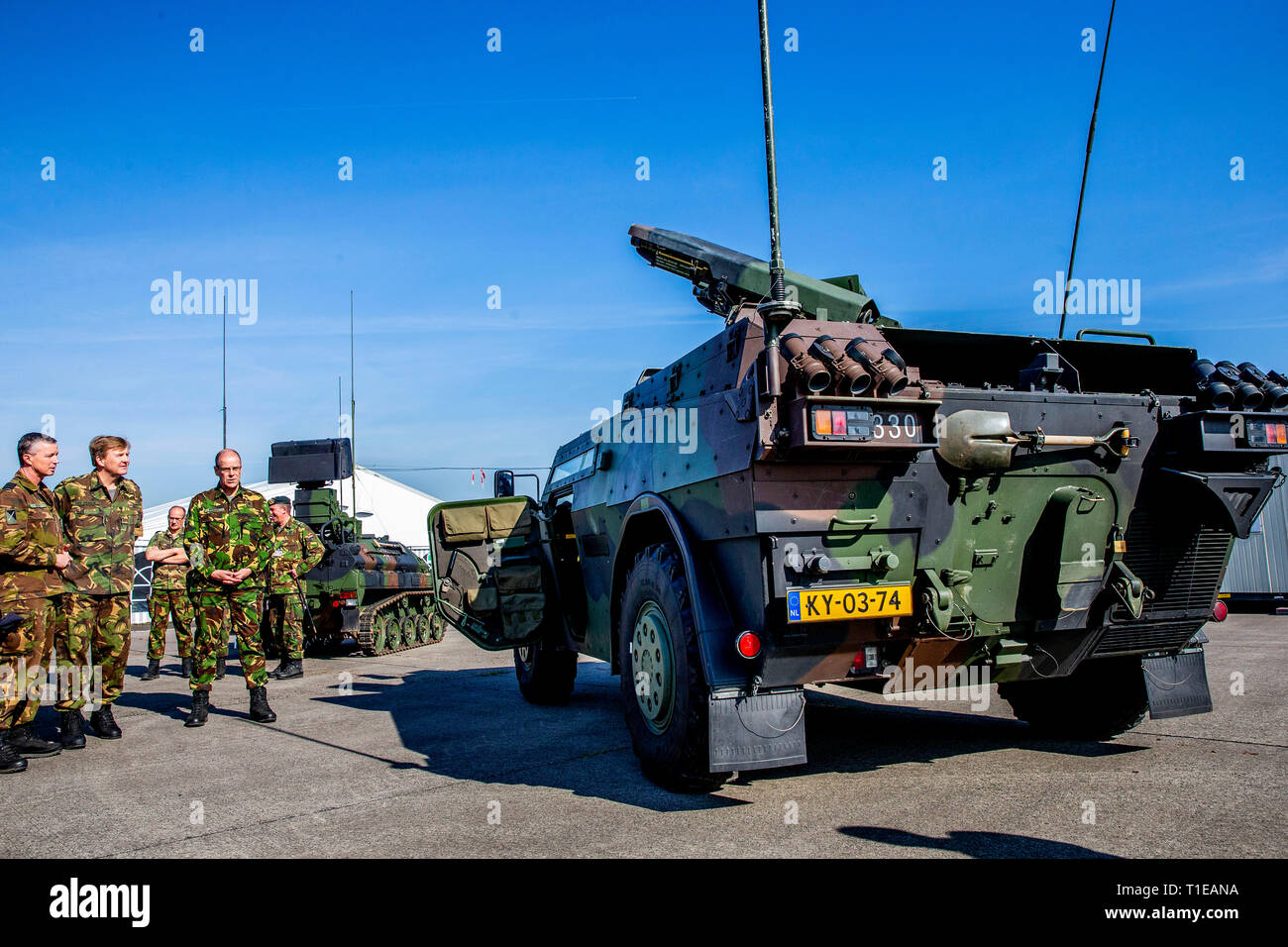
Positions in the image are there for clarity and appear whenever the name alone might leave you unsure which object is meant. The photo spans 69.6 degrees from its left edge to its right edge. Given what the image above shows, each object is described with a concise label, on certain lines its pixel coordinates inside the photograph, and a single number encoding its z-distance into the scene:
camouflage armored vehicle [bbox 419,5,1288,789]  4.00
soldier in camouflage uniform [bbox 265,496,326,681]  10.38
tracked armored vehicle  13.84
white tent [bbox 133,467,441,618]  36.16
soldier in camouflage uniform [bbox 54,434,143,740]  6.44
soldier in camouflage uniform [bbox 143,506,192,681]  9.74
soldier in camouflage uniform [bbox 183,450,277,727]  7.01
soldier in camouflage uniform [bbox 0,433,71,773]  5.58
